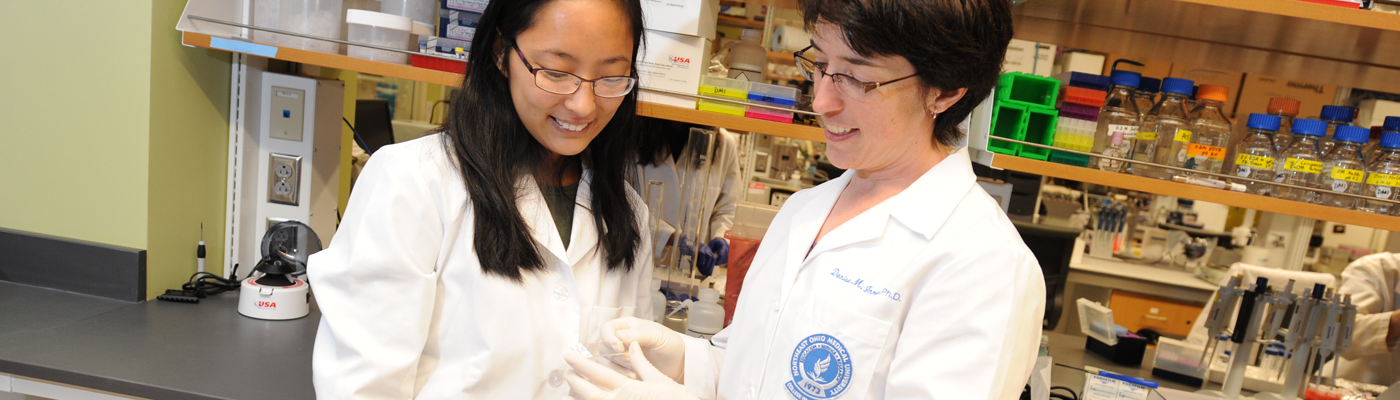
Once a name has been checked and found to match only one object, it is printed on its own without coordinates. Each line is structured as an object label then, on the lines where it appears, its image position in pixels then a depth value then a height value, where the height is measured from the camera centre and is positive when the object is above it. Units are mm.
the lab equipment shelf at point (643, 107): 1578 +7
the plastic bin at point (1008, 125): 1484 +73
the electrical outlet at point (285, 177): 1906 -294
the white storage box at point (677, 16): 1556 +203
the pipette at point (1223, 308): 1848 -286
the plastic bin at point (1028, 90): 1487 +147
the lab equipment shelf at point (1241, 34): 1341 +326
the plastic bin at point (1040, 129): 1479 +72
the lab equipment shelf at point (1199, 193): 1479 -10
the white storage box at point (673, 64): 1579 +106
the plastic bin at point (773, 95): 1580 +70
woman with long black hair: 1106 -237
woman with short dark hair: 890 -140
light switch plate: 1871 -130
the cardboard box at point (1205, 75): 1960 +316
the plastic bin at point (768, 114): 1582 +28
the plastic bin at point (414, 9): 1735 +159
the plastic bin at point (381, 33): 1620 +89
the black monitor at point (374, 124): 2668 -184
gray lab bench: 1363 -601
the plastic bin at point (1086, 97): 1491 +147
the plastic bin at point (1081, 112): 1502 +118
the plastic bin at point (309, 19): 1674 +98
